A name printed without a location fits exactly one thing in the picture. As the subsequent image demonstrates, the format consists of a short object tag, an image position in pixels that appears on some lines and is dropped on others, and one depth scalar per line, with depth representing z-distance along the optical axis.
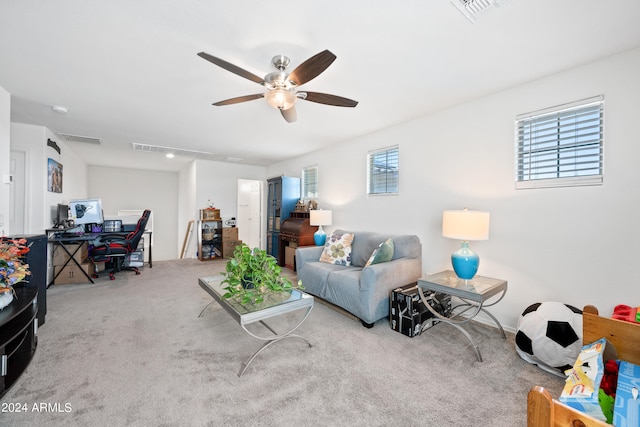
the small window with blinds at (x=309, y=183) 5.34
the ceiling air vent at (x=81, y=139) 4.25
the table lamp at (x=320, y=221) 4.49
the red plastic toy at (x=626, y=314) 1.33
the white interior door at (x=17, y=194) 3.52
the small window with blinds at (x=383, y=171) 3.77
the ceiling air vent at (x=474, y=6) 1.53
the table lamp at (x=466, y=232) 2.32
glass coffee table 1.89
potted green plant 2.12
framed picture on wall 3.92
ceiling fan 1.68
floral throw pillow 3.60
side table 2.10
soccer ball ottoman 1.85
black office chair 4.34
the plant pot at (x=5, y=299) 1.62
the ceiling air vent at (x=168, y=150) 4.90
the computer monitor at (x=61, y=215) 4.23
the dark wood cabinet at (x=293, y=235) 4.81
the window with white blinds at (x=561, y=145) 2.14
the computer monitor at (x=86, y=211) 4.36
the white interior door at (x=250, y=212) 6.95
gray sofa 2.62
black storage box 2.46
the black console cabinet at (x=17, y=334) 1.48
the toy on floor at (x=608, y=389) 0.92
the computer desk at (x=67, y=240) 3.79
